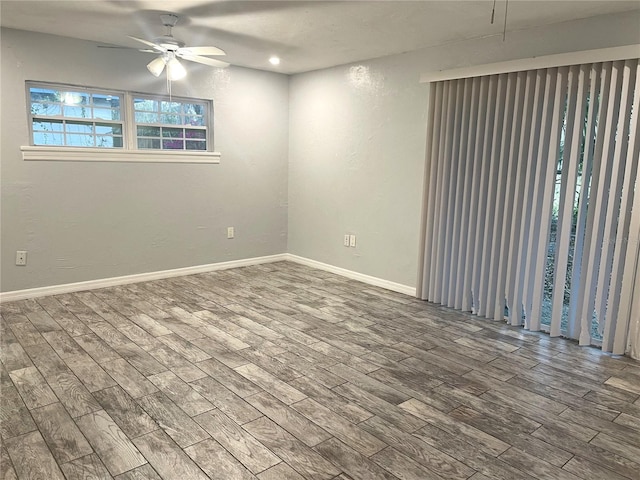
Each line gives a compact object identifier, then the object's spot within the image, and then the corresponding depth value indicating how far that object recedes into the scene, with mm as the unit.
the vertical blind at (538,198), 3135
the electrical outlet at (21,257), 4117
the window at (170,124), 4754
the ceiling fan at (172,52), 3451
